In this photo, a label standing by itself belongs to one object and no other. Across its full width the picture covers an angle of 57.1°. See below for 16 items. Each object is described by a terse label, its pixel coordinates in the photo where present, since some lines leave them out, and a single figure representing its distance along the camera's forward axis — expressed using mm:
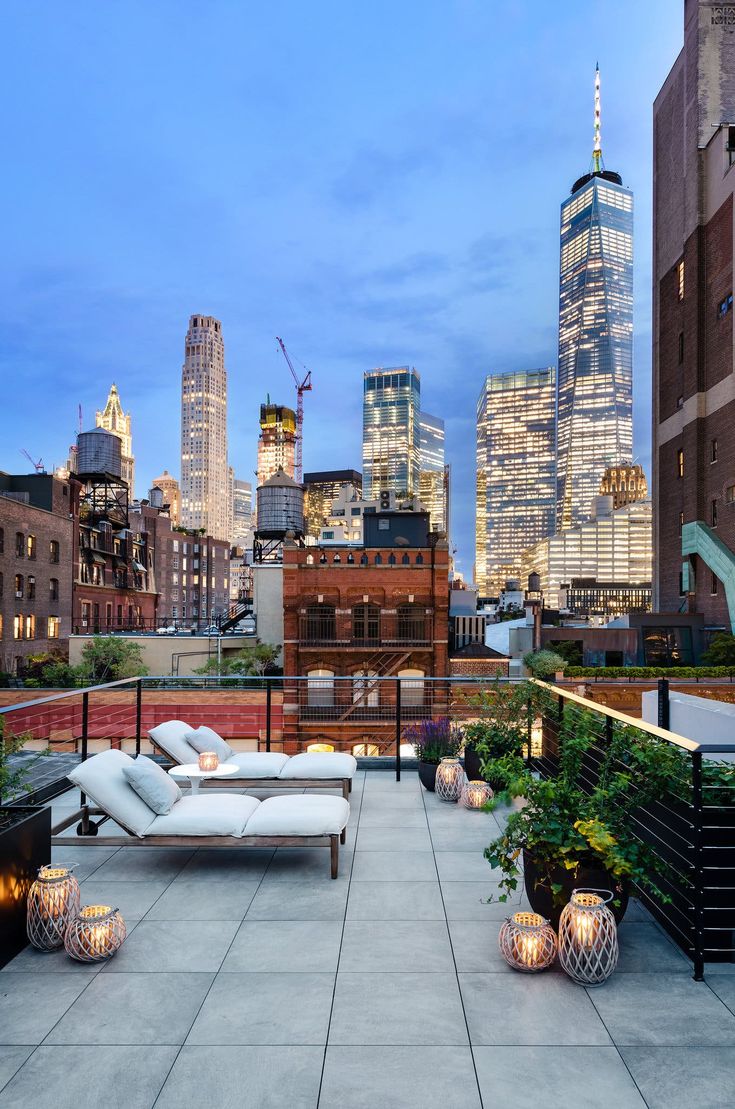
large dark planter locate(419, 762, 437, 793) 7602
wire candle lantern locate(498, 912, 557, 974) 3805
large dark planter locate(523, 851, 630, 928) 4008
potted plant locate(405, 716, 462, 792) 7668
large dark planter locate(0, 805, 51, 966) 3924
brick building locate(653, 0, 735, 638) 33812
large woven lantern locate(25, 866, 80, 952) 4047
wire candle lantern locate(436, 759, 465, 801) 7191
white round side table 6277
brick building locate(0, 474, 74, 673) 35531
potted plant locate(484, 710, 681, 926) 3941
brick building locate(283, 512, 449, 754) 34562
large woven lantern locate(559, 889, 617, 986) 3686
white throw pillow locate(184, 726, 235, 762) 7219
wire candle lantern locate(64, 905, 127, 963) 3908
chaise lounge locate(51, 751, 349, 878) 5055
